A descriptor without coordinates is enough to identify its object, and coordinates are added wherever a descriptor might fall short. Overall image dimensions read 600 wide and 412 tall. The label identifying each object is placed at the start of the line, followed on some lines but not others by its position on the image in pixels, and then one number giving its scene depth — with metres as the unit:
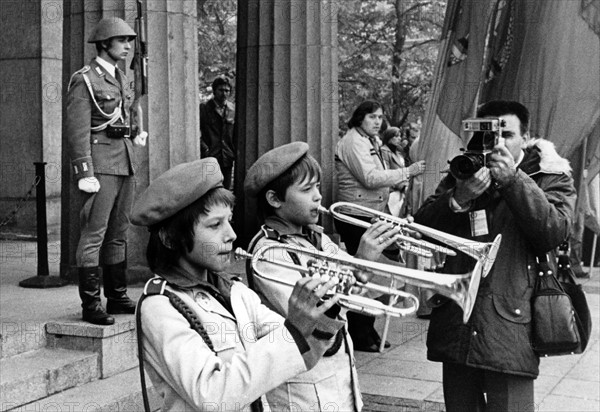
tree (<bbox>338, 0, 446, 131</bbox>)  19.88
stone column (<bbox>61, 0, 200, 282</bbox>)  7.46
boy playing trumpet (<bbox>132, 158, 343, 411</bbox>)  2.62
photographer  4.12
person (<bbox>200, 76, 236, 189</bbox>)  13.44
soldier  6.11
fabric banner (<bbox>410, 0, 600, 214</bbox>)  7.11
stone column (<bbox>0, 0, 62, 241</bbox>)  11.62
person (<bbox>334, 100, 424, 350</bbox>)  8.21
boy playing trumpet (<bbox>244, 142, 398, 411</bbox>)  3.65
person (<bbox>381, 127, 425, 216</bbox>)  8.24
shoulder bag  4.18
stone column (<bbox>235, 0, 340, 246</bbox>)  9.26
